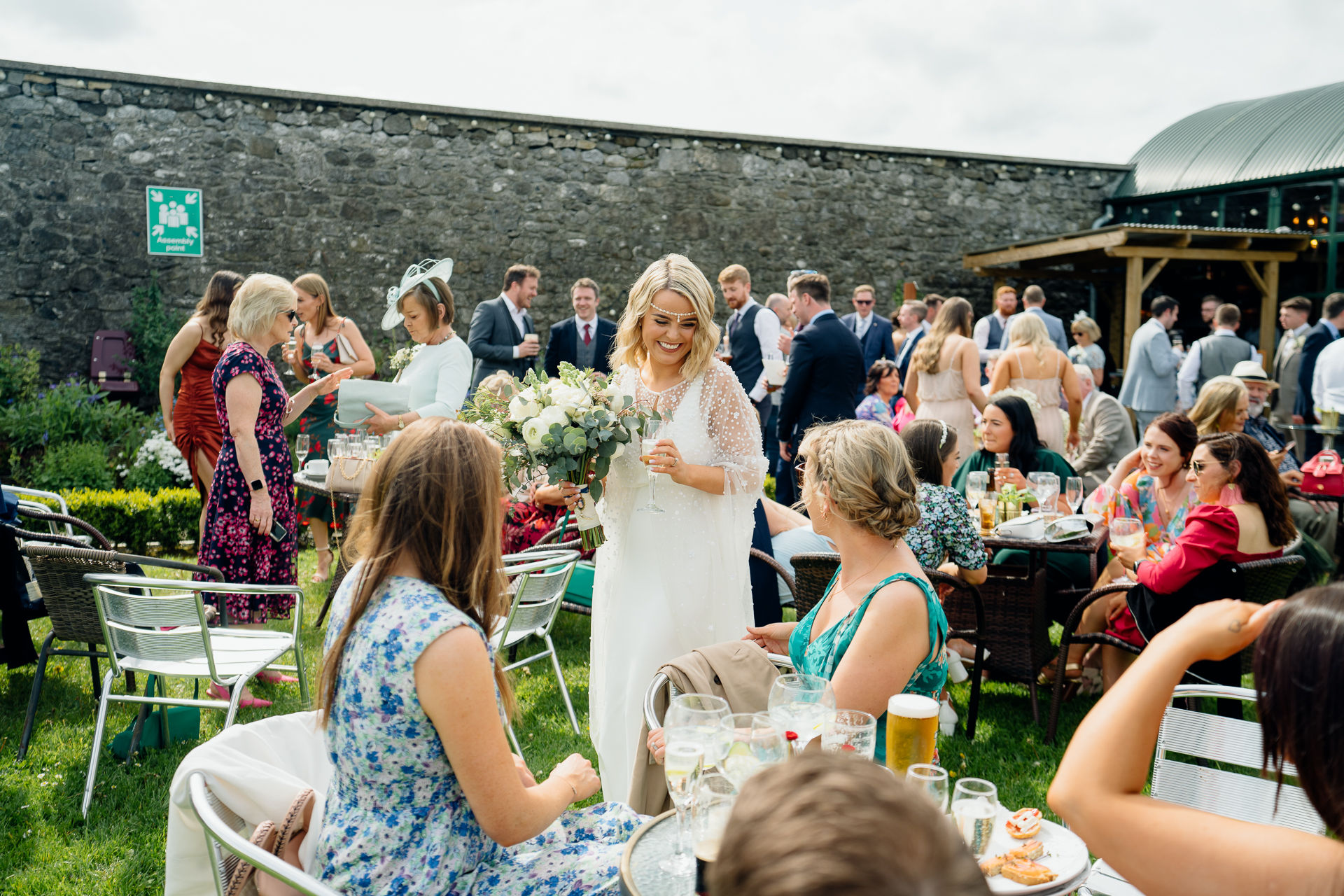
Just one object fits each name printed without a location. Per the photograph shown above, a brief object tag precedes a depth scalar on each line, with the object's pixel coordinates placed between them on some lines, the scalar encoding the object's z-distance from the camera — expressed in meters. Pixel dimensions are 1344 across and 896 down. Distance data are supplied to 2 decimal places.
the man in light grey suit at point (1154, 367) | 8.49
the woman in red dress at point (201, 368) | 4.98
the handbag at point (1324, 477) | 5.67
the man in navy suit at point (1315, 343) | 8.76
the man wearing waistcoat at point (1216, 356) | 8.52
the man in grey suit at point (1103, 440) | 6.21
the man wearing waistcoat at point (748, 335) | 7.99
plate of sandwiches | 1.51
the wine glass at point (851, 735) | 1.66
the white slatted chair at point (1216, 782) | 2.12
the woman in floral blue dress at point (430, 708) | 1.57
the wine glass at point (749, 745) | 1.52
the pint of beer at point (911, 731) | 1.64
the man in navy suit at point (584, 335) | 8.75
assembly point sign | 10.18
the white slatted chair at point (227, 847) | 1.46
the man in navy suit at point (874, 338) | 9.41
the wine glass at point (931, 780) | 1.51
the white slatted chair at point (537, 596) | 3.65
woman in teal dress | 2.06
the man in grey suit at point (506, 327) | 8.48
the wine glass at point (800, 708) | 1.65
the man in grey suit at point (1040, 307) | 9.17
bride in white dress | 3.08
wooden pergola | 11.29
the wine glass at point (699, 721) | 1.57
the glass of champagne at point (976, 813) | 1.55
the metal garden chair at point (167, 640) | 3.09
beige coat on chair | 2.02
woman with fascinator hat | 4.95
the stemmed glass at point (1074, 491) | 4.64
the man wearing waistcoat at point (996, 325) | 10.01
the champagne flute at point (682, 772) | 1.52
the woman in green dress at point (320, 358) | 5.92
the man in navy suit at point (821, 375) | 6.33
